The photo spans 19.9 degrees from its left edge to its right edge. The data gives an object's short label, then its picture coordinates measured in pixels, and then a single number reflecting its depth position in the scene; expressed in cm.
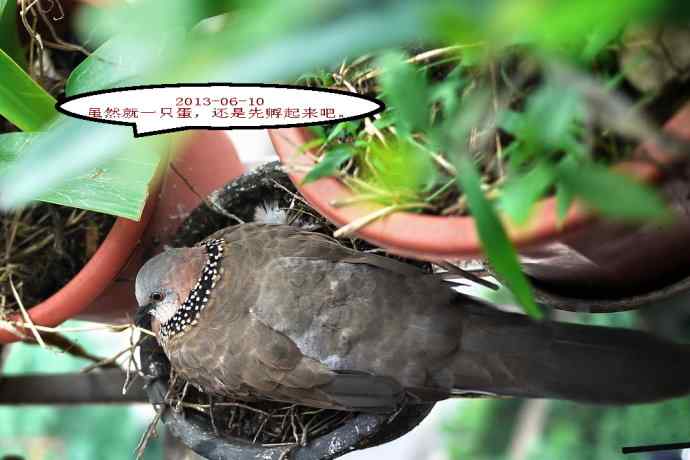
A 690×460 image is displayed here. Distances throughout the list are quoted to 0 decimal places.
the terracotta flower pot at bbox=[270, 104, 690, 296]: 78
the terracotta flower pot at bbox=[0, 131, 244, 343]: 98
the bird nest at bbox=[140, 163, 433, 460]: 94
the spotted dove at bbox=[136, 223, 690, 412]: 85
